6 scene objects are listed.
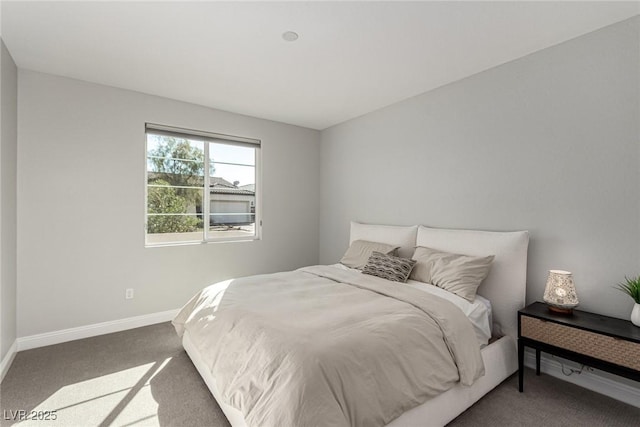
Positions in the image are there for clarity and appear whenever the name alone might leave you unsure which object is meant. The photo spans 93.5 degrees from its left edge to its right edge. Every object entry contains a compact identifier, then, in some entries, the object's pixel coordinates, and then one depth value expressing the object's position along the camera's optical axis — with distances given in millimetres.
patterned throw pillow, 2832
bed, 1415
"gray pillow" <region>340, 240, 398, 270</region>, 3301
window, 3574
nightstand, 1762
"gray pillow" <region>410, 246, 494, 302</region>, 2459
